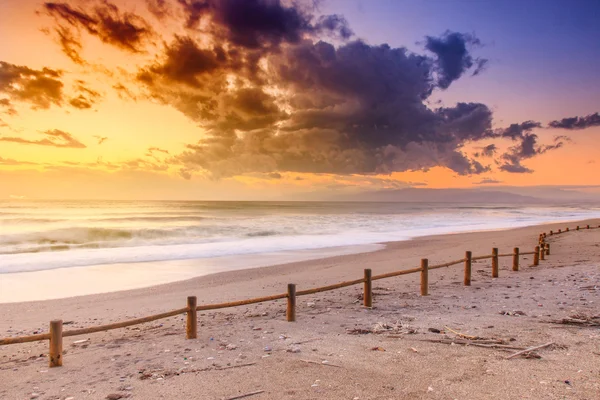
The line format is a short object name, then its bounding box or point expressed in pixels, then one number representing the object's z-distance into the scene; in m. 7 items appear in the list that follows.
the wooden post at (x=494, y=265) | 15.95
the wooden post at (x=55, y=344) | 7.28
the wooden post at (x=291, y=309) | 9.89
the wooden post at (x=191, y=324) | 8.80
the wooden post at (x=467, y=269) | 14.38
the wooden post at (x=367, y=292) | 11.34
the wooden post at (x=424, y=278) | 12.66
